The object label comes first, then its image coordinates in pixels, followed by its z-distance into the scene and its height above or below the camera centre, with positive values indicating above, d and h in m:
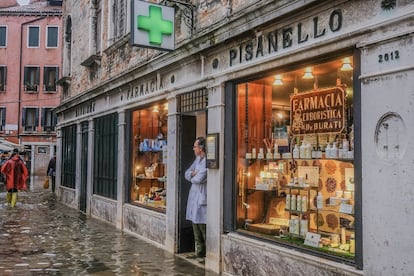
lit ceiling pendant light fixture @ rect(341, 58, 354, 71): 5.07 +1.03
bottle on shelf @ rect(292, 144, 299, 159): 6.14 +0.12
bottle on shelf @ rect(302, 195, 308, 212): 5.98 -0.51
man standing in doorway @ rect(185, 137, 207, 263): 7.59 -0.58
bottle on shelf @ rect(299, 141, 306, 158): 6.04 +0.14
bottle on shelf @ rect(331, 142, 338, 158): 5.50 +0.13
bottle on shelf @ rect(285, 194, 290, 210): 6.22 -0.52
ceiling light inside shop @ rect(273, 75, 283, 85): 6.18 +1.05
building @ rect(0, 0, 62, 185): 36.16 +6.08
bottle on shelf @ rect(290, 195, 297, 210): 6.14 -0.51
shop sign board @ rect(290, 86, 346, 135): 5.50 +0.61
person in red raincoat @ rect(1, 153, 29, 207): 15.45 -0.50
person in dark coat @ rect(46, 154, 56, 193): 23.67 -0.51
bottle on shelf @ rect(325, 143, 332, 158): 5.62 +0.13
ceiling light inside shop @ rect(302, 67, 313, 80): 5.70 +1.05
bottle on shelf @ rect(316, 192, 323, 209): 5.79 -0.47
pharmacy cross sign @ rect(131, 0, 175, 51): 7.63 +2.19
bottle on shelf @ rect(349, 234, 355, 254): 4.93 -0.84
